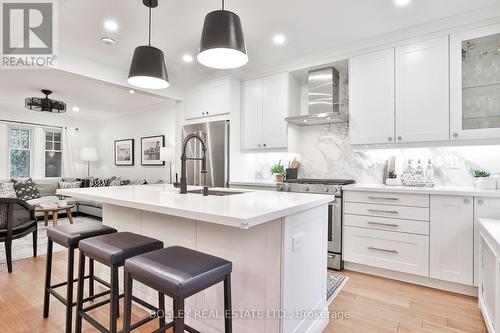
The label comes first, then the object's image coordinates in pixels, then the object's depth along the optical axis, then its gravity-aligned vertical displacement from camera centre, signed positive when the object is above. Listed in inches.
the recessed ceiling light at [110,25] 105.8 +57.3
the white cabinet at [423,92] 105.8 +31.1
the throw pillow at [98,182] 249.0 -15.5
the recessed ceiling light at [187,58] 138.8 +57.7
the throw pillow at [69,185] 243.5 -17.6
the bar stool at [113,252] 55.9 -19.6
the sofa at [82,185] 219.4 -19.9
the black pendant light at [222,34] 66.1 +33.4
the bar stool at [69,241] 67.9 -20.6
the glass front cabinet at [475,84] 98.2 +31.6
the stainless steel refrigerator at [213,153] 158.7 +8.3
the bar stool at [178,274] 43.5 -19.0
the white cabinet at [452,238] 92.5 -25.7
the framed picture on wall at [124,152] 265.7 +14.2
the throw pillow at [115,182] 233.4 -14.1
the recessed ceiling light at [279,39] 118.5 +58.2
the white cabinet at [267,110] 147.8 +32.8
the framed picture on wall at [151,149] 240.7 +15.9
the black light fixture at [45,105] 182.9 +43.1
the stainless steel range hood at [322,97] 134.6 +36.0
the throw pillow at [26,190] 211.3 -19.3
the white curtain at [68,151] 272.4 +15.5
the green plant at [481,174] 100.3 -2.7
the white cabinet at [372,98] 117.3 +31.6
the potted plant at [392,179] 118.7 -5.6
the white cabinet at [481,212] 88.9 -15.4
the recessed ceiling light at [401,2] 92.4 +57.7
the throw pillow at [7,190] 199.3 -18.6
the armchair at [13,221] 113.3 -24.9
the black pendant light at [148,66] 86.2 +33.0
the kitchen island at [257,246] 56.7 -19.8
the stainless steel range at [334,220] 117.3 -24.1
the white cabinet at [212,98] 159.5 +42.8
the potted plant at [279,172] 149.6 -3.3
